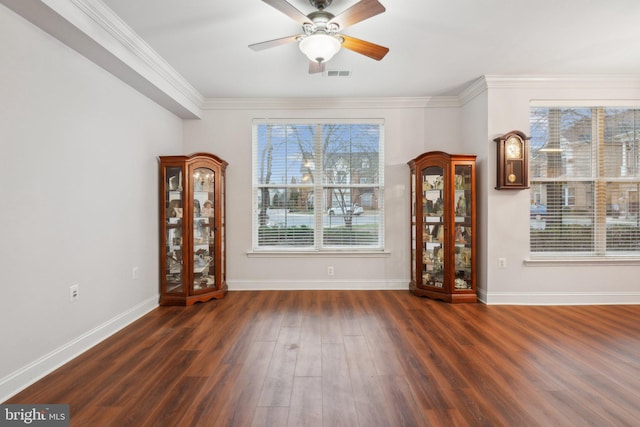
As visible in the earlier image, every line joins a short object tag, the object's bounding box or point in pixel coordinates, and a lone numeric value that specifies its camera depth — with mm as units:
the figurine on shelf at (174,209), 3988
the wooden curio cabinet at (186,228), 3930
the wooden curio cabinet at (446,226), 4035
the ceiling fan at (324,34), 2176
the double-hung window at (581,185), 3994
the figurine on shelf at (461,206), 4070
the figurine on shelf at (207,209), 4168
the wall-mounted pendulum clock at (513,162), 3818
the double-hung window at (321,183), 4680
